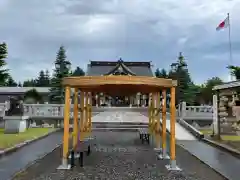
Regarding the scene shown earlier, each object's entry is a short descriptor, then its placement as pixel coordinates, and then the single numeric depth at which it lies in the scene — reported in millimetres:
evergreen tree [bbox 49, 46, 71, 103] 24035
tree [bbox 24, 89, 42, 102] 26899
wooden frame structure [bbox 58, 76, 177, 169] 4644
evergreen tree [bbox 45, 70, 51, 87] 50253
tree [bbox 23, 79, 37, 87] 49592
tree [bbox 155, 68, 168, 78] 40680
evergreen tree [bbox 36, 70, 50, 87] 49480
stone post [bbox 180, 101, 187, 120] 13607
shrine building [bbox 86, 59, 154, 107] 31947
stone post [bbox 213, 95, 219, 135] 9193
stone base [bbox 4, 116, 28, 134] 9825
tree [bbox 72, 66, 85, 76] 45883
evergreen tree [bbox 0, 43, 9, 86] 10681
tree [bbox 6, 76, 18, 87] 47808
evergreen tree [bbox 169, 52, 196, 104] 26106
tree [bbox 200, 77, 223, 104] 30715
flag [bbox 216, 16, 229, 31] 14415
